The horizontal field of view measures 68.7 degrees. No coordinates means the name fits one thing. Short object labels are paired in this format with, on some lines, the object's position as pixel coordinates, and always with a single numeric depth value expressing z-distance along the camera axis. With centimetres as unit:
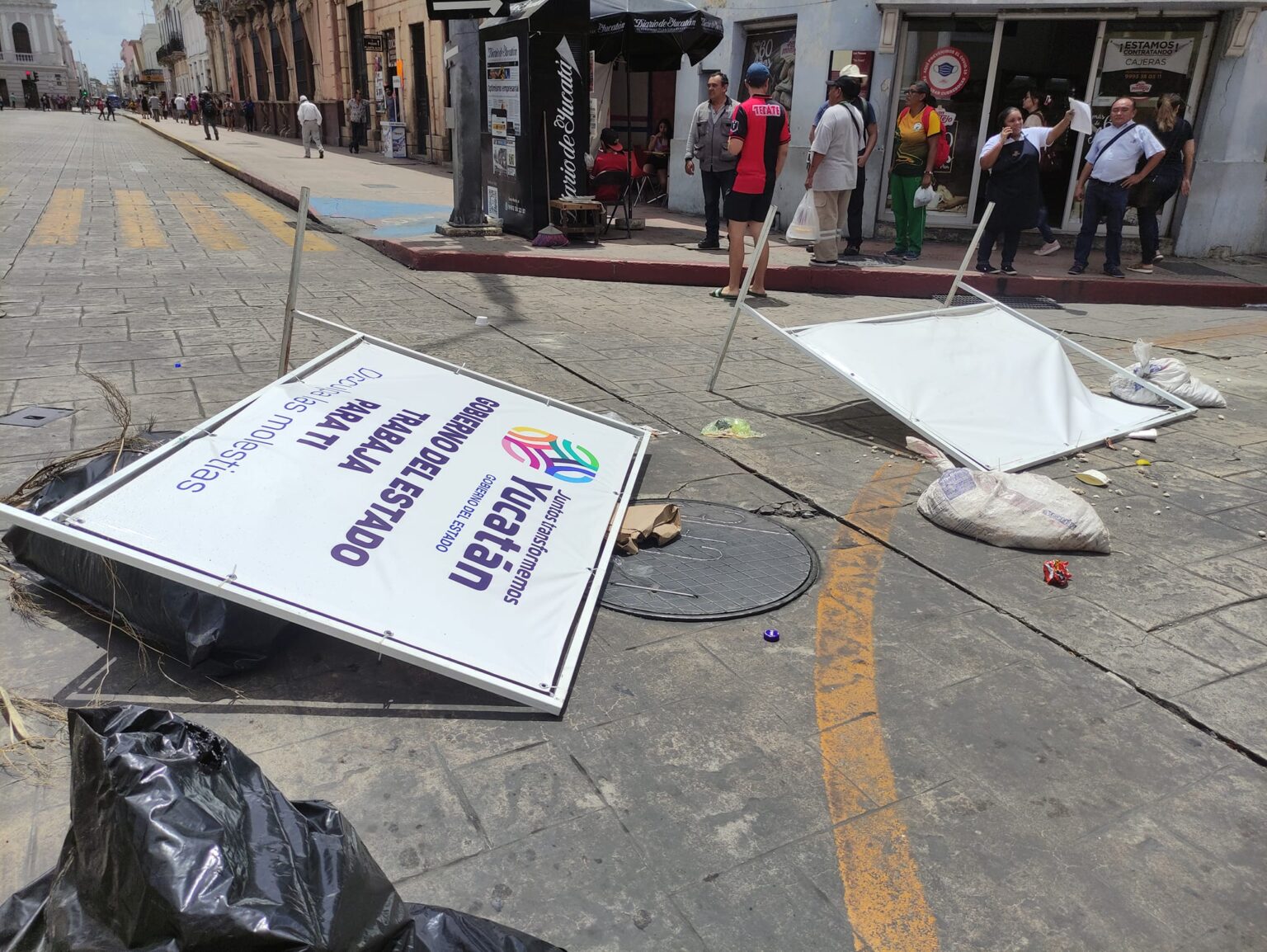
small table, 1118
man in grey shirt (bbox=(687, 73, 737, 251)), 1019
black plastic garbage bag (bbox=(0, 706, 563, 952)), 145
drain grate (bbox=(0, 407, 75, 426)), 473
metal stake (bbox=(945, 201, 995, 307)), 530
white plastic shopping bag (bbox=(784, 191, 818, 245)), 995
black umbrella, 1149
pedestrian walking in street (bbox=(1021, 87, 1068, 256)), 1095
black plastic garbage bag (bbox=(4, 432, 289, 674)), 270
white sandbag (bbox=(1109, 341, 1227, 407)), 588
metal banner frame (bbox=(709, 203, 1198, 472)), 471
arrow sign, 977
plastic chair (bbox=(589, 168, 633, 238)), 1210
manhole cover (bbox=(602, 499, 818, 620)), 330
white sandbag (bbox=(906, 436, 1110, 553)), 379
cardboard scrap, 365
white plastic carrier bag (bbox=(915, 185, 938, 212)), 1012
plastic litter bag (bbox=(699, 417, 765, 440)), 510
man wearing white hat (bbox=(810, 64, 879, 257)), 962
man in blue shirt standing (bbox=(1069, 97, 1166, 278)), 966
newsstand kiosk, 1050
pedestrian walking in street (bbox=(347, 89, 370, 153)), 3016
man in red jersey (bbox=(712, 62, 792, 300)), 826
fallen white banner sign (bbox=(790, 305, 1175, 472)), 484
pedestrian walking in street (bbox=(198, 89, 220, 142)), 3381
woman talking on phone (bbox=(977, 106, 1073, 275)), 959
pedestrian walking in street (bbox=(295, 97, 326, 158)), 2439
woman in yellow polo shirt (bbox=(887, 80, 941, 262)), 977
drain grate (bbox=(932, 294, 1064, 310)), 949
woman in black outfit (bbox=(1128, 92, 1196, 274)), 1017
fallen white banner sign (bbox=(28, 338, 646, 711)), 254
